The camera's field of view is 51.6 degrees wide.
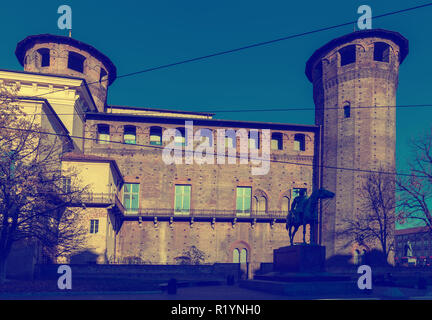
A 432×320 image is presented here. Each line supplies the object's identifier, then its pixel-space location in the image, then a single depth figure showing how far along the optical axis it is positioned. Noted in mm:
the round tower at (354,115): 32438
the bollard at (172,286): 16266
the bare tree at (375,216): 31266
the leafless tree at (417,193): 25141
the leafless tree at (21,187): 17312
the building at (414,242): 75412
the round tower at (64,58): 34250
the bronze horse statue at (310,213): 18125
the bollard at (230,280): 22531
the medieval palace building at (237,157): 32719
